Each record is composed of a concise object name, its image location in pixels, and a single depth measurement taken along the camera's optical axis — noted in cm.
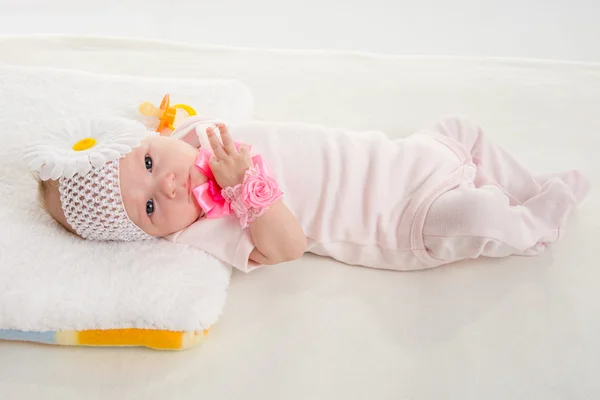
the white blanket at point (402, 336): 111
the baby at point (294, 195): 120
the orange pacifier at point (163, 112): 151
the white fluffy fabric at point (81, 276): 114
